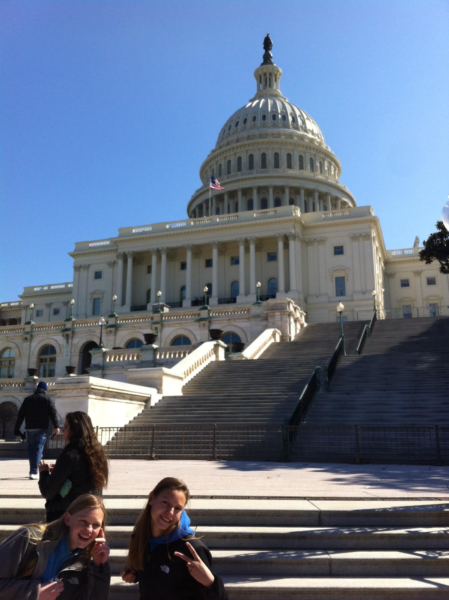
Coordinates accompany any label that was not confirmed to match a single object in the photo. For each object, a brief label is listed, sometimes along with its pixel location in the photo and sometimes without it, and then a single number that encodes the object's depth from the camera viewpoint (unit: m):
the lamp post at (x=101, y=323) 38.86
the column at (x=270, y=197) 87.19
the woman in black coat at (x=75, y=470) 5.30
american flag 70.19
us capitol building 65.56
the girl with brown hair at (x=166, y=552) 3.94
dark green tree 24.44
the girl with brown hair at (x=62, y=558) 3.51
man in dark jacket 10.98
